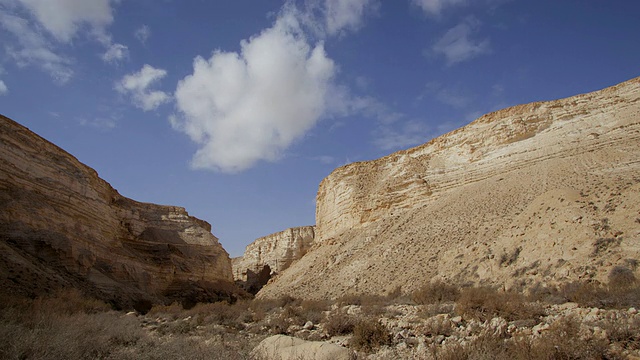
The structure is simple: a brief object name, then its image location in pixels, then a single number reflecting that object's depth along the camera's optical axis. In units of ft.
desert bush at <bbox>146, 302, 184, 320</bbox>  61.21
